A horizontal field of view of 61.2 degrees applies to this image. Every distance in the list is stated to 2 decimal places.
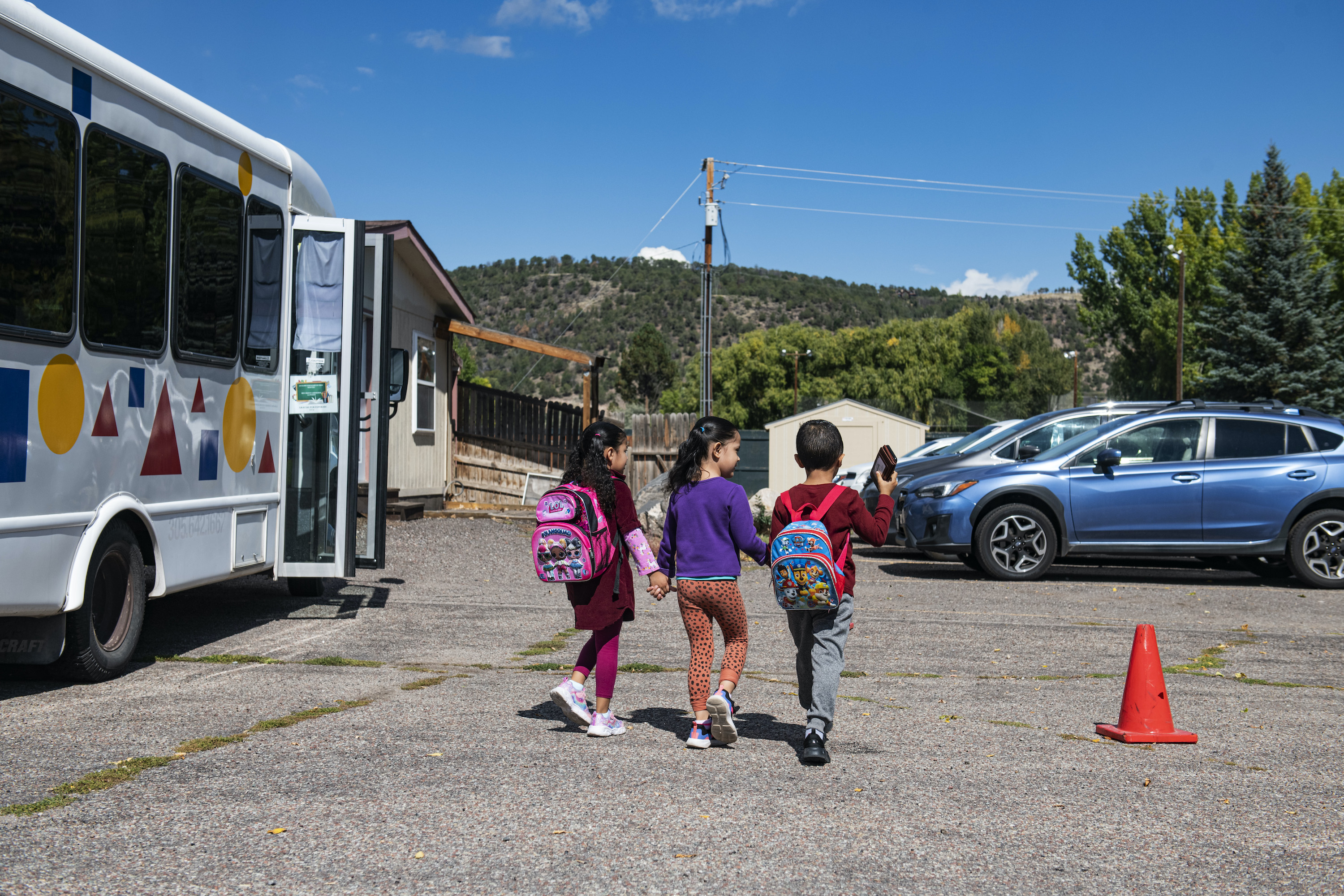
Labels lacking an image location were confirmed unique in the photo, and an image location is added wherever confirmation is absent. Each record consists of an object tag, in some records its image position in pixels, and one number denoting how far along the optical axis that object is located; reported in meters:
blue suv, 11.19
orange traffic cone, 5.13
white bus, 5.37
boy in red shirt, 4.68
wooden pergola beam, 18.55
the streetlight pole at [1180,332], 36.16
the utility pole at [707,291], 24.53
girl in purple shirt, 4.84
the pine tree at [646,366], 86.31
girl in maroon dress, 4.93
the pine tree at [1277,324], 36.53
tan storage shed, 23.77
